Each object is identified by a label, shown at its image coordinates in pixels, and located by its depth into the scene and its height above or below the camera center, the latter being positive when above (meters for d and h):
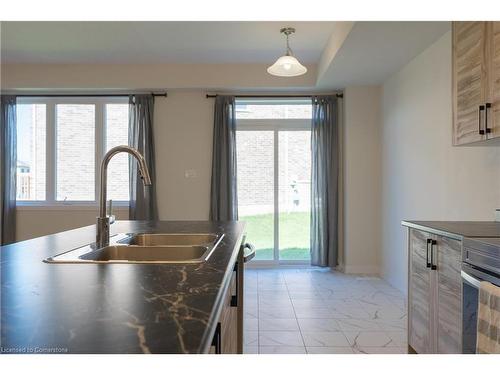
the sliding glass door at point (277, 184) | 5.09 +0.02
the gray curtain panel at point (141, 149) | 4.82 +0.48
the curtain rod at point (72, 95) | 4.96 +1.22
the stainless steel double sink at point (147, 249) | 1.27 -0.27
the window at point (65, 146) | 5.05 +0.54
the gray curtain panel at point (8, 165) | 4.88 +0.27
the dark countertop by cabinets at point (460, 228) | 1.77 -0.23
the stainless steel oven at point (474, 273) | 1.46 -0.36
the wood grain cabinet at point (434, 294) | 1.78 -0.58
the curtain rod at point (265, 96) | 4.88 +1.20
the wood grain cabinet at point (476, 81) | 1.87 +0.58
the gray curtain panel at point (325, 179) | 4.84 +0.09
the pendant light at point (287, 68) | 3.29 +1.08
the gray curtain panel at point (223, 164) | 4.82 +0.28
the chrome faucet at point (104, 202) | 1.51 -0.07
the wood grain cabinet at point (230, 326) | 1.10 -0.49
